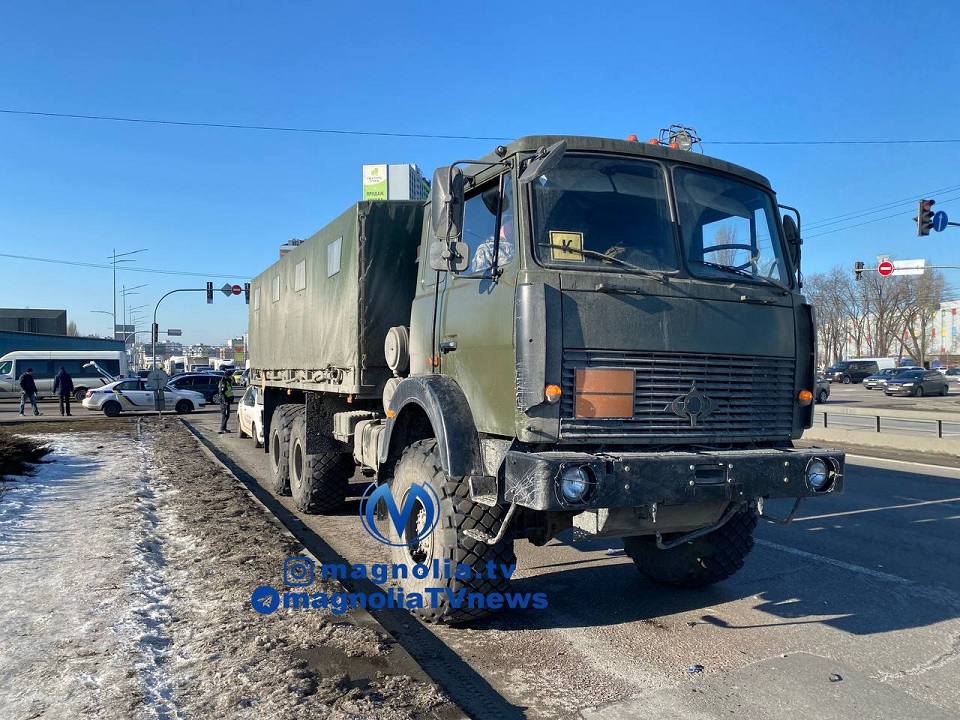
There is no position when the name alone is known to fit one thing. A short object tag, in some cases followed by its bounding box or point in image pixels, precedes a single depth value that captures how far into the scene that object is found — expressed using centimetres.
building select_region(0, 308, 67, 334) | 7794
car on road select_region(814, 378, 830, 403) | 3235
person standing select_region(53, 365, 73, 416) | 2480
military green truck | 403
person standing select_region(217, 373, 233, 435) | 1964
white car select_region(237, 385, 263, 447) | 1426
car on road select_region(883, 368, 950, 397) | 3928
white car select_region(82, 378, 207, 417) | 2631
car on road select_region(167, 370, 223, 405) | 3222
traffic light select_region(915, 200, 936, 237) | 2334
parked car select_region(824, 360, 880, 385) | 5394
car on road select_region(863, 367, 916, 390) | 4291
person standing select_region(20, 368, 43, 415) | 2478
